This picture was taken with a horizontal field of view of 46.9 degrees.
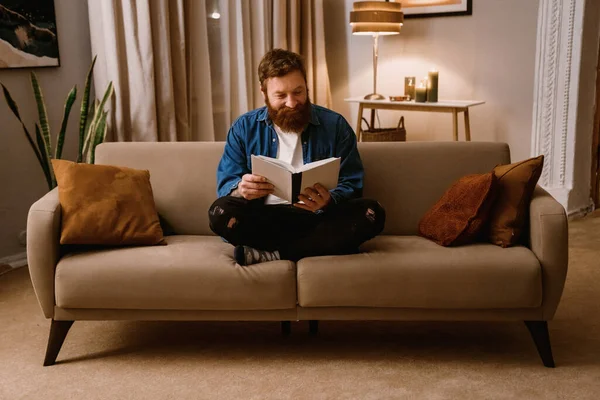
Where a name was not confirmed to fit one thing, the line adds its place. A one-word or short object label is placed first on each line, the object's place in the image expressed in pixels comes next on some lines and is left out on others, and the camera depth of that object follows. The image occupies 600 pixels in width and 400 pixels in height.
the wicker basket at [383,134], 4.55
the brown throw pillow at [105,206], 2.30
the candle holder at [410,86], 4.66
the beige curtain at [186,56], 3.46
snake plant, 3.25
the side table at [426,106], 4.33
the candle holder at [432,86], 4.37
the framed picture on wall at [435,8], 4.66
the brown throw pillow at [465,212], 2.32
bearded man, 2.29
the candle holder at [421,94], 4.45
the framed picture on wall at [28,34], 3.27
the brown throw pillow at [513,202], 2.31
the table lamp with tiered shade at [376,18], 4.46
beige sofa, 2.19
